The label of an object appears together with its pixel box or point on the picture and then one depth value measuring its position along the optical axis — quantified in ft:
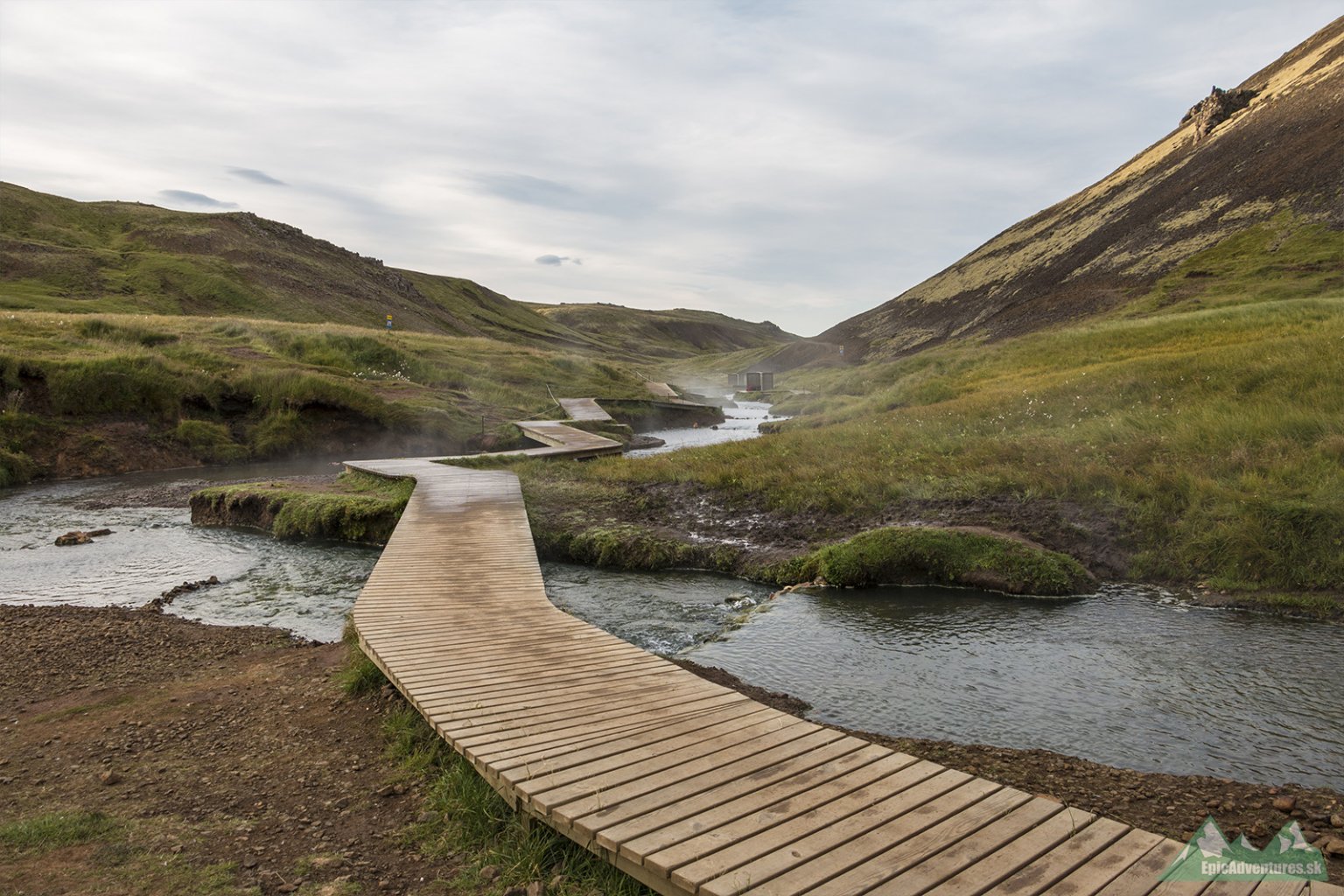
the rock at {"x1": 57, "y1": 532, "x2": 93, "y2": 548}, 55.77
